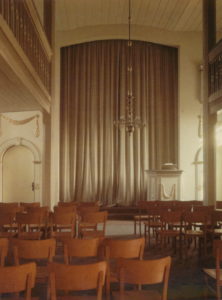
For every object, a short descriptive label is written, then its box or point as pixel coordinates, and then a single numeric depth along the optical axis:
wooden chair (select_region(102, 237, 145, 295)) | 3.91
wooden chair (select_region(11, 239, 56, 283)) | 3.76
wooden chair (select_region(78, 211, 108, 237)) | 6.34
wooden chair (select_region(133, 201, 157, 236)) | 8.53
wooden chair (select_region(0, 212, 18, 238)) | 5.99
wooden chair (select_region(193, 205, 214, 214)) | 7.70
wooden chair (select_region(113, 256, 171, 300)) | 2.94
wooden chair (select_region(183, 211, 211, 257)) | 6.21
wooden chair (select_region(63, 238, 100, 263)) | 3.91
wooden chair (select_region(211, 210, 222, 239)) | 6.55
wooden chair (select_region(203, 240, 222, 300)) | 3.68
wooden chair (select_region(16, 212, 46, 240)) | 5.91
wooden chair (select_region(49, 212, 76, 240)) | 6.18
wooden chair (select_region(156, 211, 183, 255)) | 6.33
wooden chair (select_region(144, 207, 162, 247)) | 7.15
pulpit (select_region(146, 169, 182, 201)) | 11.59
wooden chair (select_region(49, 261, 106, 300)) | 2.71
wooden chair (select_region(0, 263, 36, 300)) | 2.65
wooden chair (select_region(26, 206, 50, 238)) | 6.58
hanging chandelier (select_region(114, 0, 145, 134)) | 14.46
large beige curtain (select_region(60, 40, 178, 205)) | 14.38
